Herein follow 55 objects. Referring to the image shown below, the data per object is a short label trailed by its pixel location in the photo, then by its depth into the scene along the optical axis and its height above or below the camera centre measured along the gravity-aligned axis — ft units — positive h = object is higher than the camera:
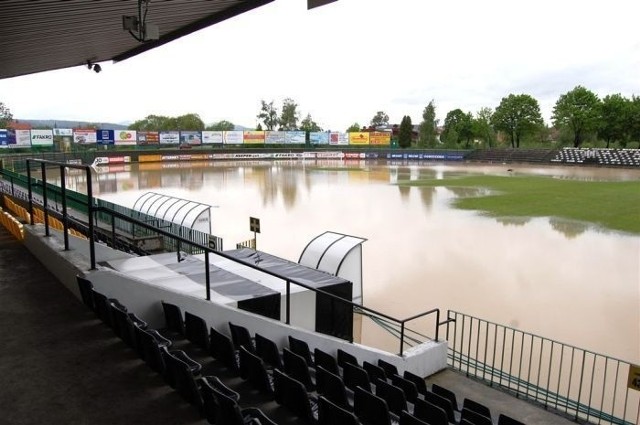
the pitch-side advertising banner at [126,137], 213.25 -0.18
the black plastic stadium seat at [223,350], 14.67 -6.62
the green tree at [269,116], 376.89 +17.48
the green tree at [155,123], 382.83 +11.39
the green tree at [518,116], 306.14 +16.06
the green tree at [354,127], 467.07 +12.14
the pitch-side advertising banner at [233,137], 247.91 +0.39
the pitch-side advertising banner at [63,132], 202.59 +1.68
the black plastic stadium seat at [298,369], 16.10 -7.73
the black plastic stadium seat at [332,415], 11.02 -6.47
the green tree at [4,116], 236.47 +9.99
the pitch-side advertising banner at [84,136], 203.32 +0.01
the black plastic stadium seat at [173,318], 16.76 -6.34
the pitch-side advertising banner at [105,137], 207.92 -0.29
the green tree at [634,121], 262.88 +11.73
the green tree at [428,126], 325.77 +9.71
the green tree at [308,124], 390.42 +12.11
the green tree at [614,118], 267.80 +13.66
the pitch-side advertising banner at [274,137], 259.39 +0.66
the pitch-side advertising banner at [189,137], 235.81 +0.12
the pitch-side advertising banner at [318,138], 276.12 +0.51
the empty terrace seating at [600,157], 211.41 -6.77
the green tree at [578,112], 276.62 +17.25
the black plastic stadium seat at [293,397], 12.23 -6.73
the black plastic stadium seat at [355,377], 17.28 -8.67
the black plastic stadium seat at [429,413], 14.67 -8.43
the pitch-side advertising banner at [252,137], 252.65 +0.57
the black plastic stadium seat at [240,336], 16.86 -7.00
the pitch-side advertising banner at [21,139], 178.33 -1.36
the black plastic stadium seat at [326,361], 17.88 -8.42
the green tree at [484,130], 324.80 +7.19
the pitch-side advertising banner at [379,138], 282.15 +0.91
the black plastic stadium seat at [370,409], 13.70 -7.81
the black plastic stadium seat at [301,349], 18.65 -8.16
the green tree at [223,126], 431.02 +10.96
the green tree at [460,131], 329.52 +6.58
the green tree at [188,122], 372.79 +11.90
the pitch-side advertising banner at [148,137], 220.23 -0.10
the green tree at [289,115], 376.89 +18.30
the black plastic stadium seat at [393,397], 16.01 -8.70
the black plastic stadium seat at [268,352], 16.75 -7.51
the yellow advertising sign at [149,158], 211.20 -9.37
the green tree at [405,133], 305.12 +4.36
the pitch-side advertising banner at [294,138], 265.71 +0.38
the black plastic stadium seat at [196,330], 15.85 -6.47
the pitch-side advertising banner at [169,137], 230.27 +0.01
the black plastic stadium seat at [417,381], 19.42 -10.06
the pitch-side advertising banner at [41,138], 183.32 -0.88
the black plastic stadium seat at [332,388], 14.63 -7.69
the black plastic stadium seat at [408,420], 12.82 -7.57
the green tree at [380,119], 573.74 +24.56
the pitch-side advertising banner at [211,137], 241.96 +0.26
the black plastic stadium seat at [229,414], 9.11 -5.28
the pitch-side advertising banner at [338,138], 278.67 +0.59
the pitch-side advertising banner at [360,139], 281.95 +0.13
